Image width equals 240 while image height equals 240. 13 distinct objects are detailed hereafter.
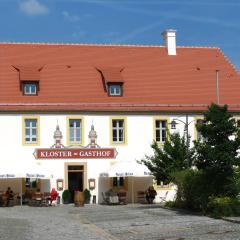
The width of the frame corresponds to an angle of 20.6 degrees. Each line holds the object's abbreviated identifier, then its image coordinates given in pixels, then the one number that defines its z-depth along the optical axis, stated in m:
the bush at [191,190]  29.84
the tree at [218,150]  28.39
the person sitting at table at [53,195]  40.88
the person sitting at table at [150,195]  42.06
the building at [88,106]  42.28
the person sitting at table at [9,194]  39.84
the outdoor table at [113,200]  40.86
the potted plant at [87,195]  42.22
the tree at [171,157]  35.91
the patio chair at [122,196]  41.66
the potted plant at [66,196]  41.94
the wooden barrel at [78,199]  39.41
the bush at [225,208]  27.08
